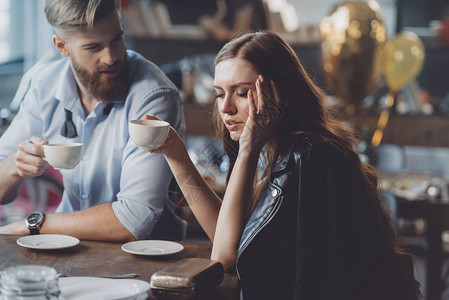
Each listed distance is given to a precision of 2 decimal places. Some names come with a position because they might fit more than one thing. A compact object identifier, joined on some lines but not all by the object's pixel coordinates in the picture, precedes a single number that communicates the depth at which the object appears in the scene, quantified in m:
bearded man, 2.40
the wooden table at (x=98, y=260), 2.07
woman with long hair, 2.07
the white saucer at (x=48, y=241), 2.21
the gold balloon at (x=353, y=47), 4.67
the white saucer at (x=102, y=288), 1.88
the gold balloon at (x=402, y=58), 5.30
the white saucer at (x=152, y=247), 2.21
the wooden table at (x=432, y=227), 3.77
